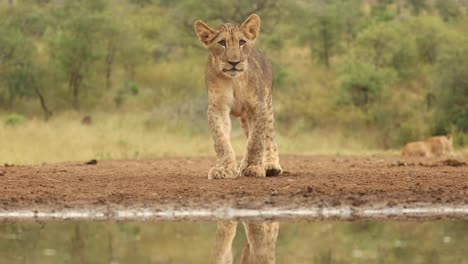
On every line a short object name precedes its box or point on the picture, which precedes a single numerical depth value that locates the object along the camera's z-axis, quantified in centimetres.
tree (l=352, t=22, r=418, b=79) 3322
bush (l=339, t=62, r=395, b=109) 2884
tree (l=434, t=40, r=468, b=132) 2447
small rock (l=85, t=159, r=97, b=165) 1582
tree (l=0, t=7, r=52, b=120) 3094
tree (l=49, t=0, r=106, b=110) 3209
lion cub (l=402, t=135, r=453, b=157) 1922
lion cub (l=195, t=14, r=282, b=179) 1080
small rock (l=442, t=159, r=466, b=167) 1457
